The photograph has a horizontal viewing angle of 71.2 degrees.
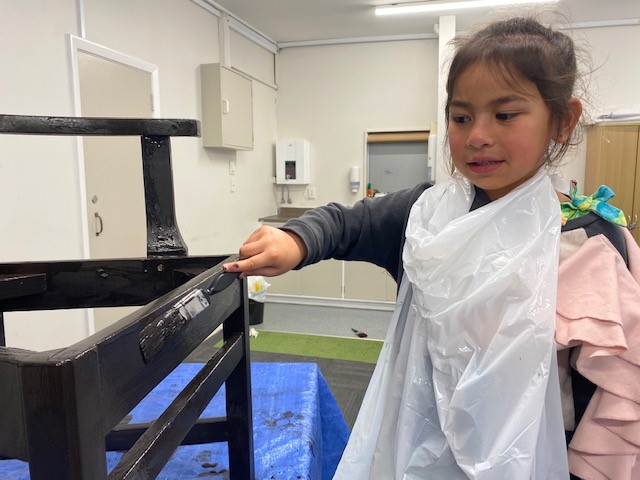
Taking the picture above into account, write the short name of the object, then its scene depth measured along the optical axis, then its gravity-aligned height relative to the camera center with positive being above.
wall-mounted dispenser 4.52 +0.12
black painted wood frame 0.29 -0.14
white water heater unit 4.56 +0.29
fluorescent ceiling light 3.39 +1.41
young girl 0.61 -0.17
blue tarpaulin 0.90 -0.55
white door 2.29 +0.15
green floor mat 3.14 -1.15
